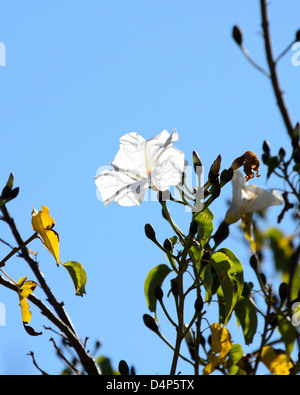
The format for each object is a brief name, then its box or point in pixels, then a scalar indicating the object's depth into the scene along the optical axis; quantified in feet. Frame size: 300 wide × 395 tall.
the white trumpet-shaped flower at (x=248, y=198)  12.76
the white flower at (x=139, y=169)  12.67
